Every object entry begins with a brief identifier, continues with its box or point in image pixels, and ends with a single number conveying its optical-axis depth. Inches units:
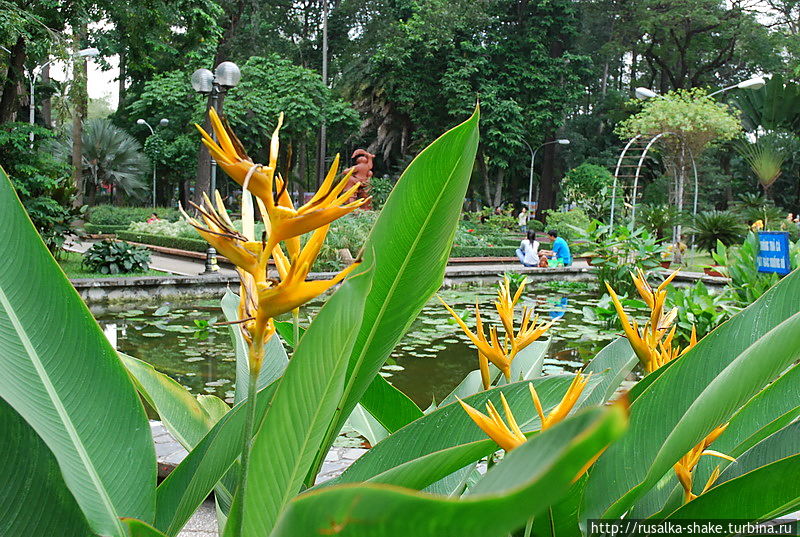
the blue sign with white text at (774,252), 223.8
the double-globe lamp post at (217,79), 392.2
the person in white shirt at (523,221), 1030.8
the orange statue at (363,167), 731.2
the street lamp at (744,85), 632.4
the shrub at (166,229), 720.8
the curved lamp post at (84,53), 471.8
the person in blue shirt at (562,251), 523.7
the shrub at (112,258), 428.5
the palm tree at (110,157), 1204.5
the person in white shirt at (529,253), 510.0
